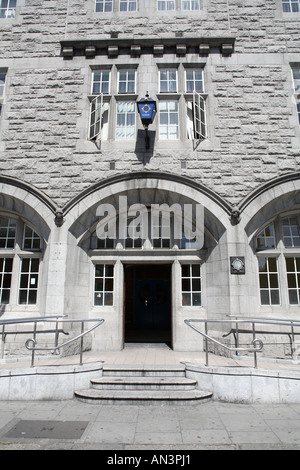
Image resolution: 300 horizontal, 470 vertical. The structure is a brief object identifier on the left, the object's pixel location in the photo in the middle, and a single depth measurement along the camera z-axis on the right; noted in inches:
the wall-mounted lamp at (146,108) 286.4
